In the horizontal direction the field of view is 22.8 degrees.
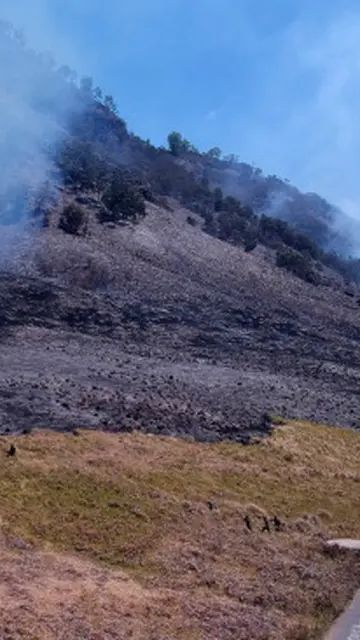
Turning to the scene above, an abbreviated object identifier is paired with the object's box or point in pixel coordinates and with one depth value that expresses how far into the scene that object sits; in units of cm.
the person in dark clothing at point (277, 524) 2922
